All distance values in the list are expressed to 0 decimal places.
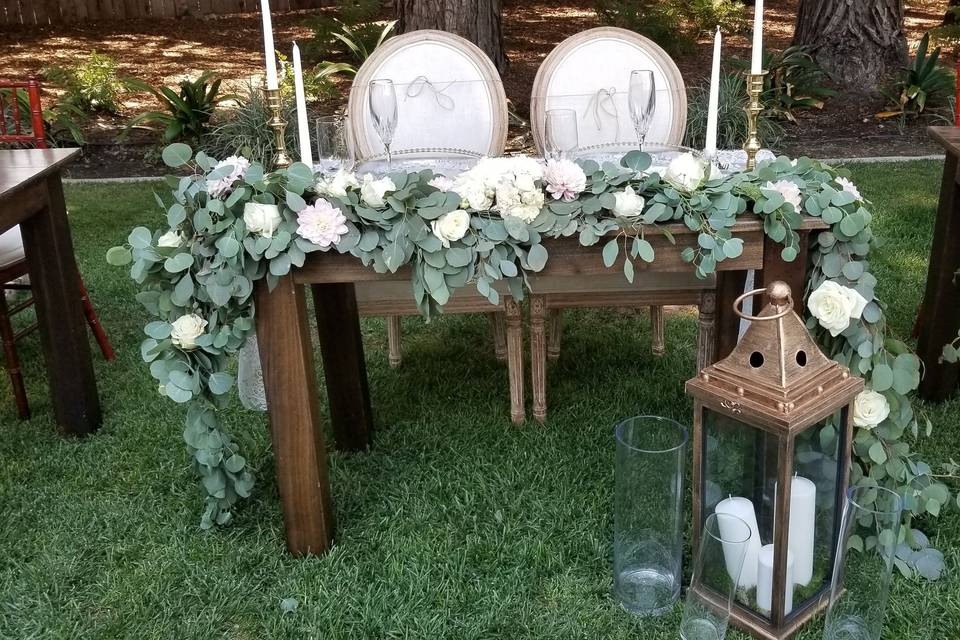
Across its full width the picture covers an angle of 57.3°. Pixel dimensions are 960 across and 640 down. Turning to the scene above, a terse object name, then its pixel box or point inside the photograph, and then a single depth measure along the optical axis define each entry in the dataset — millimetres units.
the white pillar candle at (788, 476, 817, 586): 1687
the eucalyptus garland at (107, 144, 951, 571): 1662
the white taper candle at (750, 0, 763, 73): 1639
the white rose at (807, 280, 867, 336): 1651
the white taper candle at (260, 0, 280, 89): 1682
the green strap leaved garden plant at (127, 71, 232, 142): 6098
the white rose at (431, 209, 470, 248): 1656
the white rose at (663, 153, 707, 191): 1671
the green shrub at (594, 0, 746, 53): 7277
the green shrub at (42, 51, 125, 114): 6754
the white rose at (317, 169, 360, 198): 1707
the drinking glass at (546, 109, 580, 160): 1947
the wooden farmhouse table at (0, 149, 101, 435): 2430
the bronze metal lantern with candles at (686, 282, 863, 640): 1573
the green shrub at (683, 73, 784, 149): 5195
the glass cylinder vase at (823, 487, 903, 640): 1509
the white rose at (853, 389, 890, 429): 1755
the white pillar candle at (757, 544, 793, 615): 1700
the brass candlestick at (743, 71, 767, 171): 1703
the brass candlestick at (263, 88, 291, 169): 1806
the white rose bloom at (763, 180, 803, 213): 1661
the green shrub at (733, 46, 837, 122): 6051
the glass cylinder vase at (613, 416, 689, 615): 1764
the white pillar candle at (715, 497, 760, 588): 1730
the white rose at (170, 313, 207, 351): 1789
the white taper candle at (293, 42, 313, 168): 1855
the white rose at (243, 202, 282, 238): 1677
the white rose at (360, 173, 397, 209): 1678
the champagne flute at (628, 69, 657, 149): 1871
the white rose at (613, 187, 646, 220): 1646
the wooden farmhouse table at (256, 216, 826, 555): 1726
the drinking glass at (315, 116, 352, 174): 1916
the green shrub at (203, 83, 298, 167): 5383
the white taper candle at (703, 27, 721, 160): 1893
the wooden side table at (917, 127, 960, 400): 2498
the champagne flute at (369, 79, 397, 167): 1887
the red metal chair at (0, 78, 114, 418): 2674
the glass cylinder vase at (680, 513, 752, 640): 1580
